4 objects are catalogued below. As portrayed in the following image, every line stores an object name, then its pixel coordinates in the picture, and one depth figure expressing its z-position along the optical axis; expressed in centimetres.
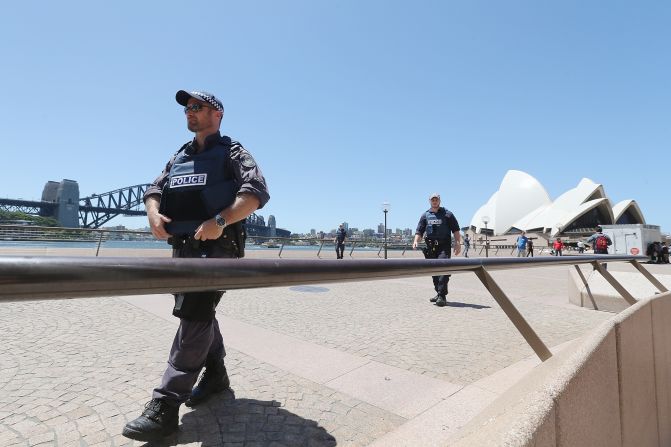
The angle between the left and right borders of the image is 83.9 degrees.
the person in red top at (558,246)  2478
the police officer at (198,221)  200
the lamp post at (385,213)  2452
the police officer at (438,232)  672
